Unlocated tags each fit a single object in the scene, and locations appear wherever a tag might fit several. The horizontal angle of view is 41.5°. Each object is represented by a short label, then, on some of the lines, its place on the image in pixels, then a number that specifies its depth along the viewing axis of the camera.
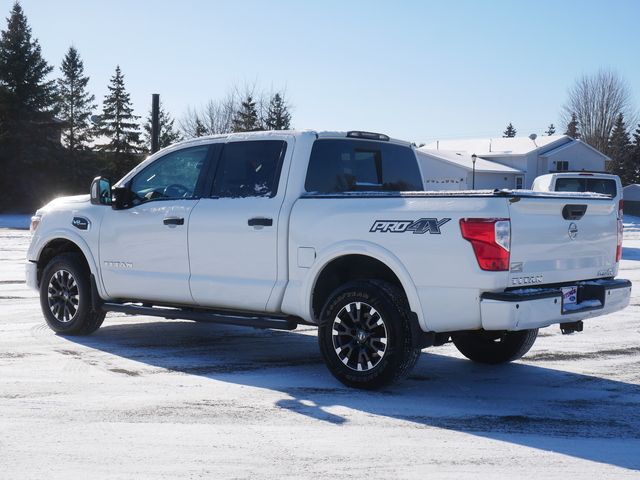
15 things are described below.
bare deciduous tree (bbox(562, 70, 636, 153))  84.06
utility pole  28.09
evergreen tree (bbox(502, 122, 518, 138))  141.50
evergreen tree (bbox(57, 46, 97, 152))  61.69
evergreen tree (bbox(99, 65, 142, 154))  65.38
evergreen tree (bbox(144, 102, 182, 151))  77.88
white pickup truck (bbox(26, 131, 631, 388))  6.11
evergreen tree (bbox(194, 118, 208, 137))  75.19
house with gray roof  64.38
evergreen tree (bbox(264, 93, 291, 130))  67.76
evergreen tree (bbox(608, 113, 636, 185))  84.00
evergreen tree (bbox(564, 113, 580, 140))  85.06
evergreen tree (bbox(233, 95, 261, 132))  66.25
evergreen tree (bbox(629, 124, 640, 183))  89.37
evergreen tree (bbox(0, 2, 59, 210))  52.50
